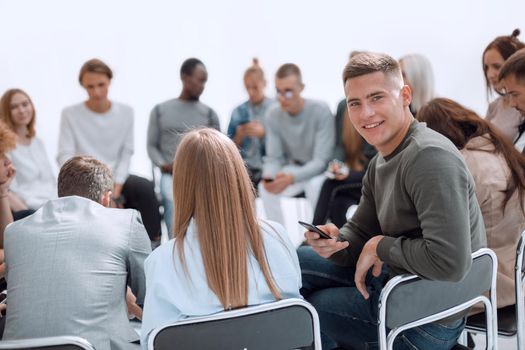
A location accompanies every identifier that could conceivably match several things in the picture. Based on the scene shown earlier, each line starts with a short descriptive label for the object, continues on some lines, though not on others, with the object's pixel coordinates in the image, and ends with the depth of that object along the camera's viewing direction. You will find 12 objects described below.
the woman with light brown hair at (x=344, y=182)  3.84
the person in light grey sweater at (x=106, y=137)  4.05
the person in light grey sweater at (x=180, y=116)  4.30
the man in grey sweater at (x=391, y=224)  1.60
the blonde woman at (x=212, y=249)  1.57
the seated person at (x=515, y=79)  2.57
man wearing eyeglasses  4.05
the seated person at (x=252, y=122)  4.43
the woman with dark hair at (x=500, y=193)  2.11
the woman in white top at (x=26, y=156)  3.87
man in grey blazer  1.67
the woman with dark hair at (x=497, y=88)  3.06
